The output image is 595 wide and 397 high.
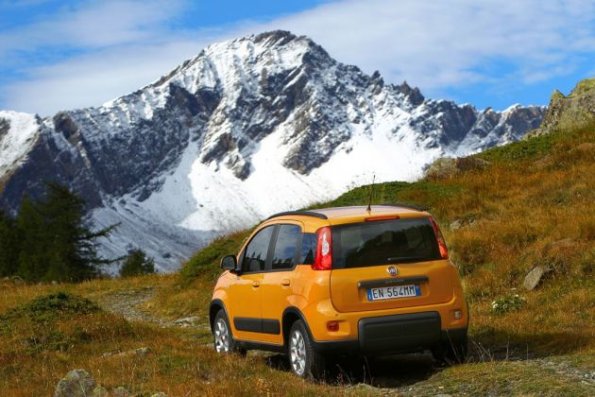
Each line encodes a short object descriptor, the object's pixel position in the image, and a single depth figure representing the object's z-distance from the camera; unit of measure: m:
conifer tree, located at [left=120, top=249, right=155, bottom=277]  70.54
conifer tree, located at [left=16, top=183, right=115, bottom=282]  55.94
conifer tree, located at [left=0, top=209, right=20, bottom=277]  65.81
